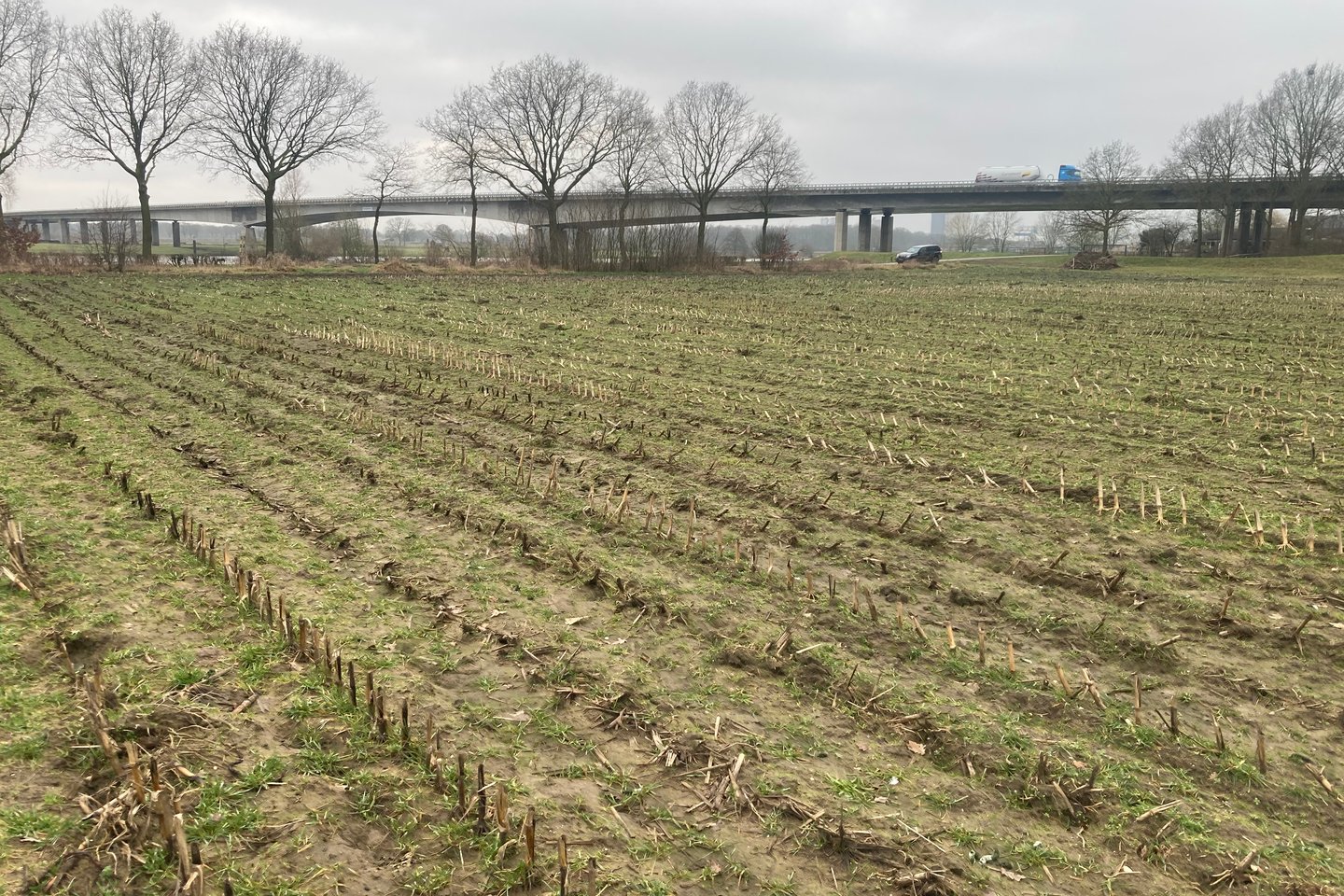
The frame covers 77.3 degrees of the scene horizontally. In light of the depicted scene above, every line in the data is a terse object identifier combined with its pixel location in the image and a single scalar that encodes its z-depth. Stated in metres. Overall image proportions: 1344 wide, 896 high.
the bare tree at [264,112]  49.88
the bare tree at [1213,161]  68.00
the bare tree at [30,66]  41.56
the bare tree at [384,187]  60.75
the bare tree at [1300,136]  64.75
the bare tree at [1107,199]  67.81
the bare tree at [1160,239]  71.06
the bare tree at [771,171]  66.00
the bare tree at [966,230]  135.21
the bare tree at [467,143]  57.81
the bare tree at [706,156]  64.31
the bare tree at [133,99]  44.53
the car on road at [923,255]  69.69
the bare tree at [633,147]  58.88
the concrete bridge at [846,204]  61.53
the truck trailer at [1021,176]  84.44
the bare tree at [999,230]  138.00
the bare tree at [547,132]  57.94
